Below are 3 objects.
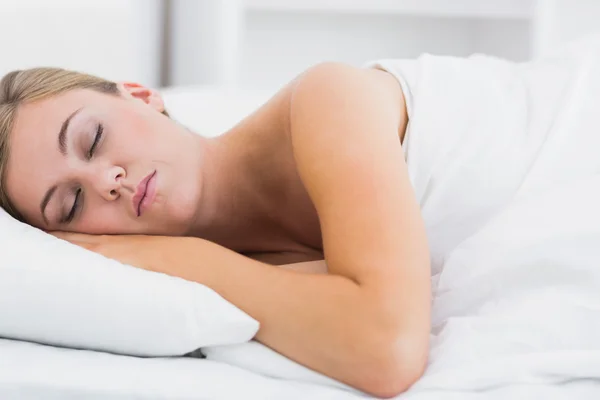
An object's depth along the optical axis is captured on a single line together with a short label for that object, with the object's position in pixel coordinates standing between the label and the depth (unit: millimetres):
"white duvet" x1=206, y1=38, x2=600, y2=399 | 1492
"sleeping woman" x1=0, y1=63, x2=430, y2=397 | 1525
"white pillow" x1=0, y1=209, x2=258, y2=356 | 1544
